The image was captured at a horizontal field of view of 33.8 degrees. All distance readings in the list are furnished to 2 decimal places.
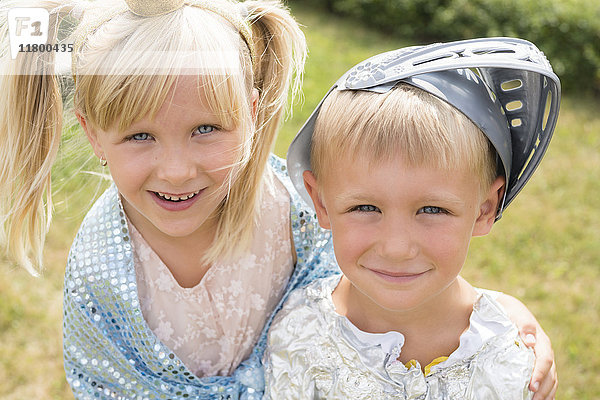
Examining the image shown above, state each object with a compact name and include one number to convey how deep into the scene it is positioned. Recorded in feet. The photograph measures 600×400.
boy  2.43
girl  2.59
